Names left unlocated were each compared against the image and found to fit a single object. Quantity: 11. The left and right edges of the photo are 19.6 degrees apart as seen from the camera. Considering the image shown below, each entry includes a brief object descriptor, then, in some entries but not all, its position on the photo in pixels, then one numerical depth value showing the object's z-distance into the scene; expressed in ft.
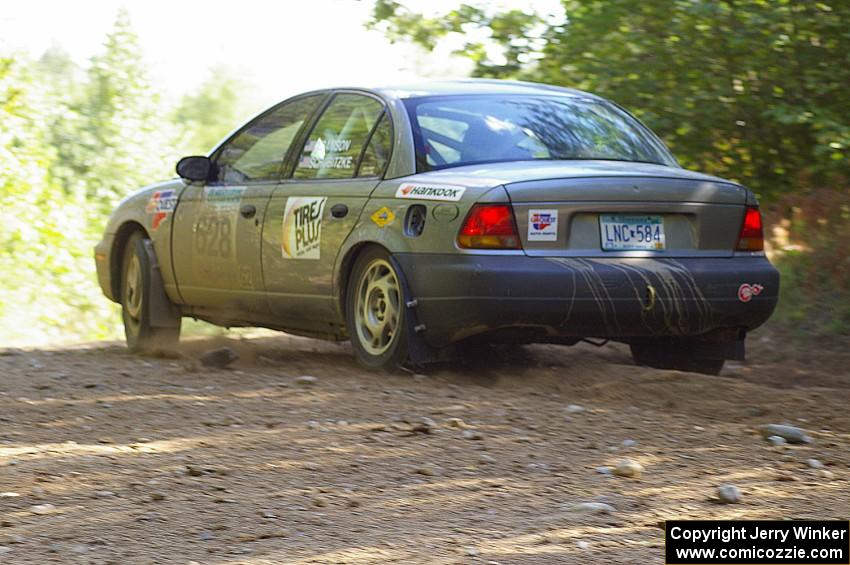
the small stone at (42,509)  24.02
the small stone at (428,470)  26.99
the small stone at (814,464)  28.03
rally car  36.23
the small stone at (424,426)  30.69
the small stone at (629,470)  26.94
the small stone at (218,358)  44.27
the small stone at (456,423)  31.33
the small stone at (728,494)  24.84
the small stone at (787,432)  30.62
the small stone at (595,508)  24.22
